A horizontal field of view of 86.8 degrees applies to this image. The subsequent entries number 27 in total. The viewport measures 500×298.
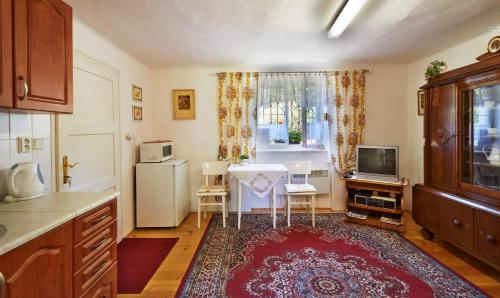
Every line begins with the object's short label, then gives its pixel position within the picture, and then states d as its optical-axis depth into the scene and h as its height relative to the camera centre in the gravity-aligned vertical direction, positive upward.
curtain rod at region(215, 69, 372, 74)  3.83 +1.11
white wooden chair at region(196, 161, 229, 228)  3.34 -0.50
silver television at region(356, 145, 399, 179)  3.24 -0.18
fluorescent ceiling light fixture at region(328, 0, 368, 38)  1.92 +1.05
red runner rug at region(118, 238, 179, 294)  2.14 -1.07
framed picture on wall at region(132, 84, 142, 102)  3.36 +0.72
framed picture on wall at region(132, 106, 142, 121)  3.36 +0.46
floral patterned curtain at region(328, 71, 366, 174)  3.85 +0.46
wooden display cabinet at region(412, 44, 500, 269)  2.17 -0.12
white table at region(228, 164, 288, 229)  3.23 -0.37
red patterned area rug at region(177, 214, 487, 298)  2.02 -1.07
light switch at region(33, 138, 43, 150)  1.83 +0.04
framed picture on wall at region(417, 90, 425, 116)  3.59 +0.60
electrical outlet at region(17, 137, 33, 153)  1.70 +0.03
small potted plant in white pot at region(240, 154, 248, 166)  3.67 -0.17
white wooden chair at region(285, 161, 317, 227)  3.29 -0.51
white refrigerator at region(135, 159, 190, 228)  3.28 -0.58
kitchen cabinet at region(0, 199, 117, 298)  1.03 -0.52
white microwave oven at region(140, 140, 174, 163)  3.34 -0.04
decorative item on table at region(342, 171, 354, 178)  3.46 -0.36
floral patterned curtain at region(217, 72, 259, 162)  3.90 +0.50
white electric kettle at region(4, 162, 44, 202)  1.54 -0.20
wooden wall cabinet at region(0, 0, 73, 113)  1.27 +0.51
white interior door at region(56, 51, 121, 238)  2.22 +0.17
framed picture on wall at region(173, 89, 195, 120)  3.96 +0.67
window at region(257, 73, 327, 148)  3.89 +0.58
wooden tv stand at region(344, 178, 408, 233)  3.17 -0.63
